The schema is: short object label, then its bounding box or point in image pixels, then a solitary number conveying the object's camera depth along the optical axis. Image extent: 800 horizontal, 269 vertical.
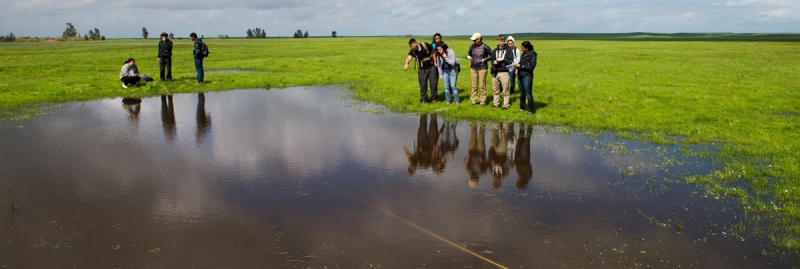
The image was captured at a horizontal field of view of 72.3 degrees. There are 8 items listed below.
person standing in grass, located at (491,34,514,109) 14.52
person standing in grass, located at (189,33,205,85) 21.31
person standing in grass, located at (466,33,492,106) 15.34
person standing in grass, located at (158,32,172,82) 22.38
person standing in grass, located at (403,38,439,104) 16.09
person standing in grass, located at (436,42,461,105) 15.77
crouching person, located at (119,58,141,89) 21.16
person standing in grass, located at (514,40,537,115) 13.93
